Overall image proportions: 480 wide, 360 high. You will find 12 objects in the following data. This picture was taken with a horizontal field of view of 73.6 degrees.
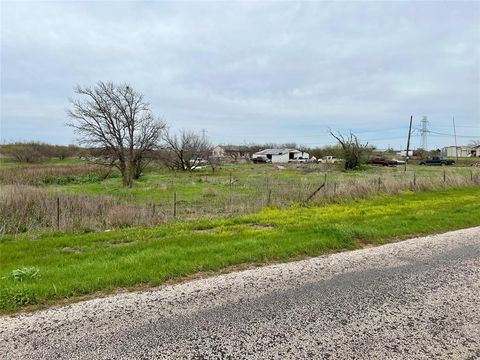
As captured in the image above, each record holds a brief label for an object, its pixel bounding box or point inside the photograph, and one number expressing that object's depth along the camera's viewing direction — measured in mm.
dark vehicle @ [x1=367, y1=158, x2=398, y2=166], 63025
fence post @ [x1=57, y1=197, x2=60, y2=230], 10320
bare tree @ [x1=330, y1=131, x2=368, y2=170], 48469
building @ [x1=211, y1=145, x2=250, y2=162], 89250
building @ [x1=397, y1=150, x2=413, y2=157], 92475
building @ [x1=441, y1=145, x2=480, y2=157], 95688
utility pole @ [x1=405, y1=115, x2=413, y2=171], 46562
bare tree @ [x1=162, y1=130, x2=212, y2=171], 53938
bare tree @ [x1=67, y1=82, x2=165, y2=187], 32469
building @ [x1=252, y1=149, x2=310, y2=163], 94438
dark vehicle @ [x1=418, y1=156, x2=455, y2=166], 62062
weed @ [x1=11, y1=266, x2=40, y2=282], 5236
